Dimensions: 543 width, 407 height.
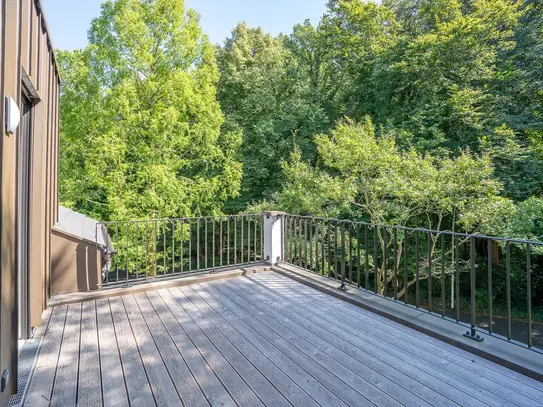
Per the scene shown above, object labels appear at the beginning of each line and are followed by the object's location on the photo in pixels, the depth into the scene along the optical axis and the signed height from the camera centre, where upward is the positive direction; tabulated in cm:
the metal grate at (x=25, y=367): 170 -101
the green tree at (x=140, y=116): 849 +263
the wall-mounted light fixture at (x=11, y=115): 160 +50
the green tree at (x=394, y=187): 777 +48
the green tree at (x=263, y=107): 1234 +419
